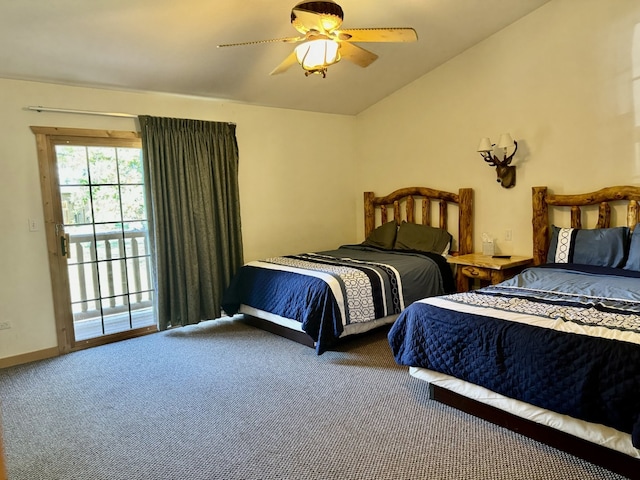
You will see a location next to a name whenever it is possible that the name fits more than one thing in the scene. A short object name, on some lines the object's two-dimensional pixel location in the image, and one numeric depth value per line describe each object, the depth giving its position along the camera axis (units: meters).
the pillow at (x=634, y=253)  3.10
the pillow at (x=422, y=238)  4.70
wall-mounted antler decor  4.11
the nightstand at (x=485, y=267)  3.84
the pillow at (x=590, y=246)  3.26
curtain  4.13
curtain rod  3.61
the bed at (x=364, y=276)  3.55
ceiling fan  2.39
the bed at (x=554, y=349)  1.89
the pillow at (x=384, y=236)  5.09
